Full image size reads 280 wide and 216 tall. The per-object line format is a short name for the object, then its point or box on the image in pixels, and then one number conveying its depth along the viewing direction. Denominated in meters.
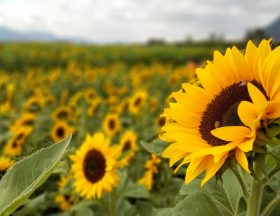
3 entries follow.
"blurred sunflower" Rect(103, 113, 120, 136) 2.66
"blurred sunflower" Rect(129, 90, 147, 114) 2.96
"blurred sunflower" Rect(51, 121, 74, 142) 2.53
